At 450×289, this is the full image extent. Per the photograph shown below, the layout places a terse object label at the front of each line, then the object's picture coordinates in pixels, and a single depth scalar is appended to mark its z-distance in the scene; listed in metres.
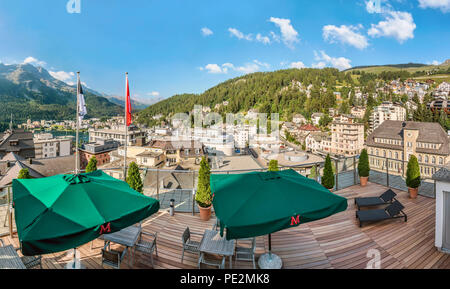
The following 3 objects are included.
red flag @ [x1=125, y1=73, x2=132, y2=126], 7.18
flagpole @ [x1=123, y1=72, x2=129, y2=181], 7.07
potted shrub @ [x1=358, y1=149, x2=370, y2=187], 7.30
